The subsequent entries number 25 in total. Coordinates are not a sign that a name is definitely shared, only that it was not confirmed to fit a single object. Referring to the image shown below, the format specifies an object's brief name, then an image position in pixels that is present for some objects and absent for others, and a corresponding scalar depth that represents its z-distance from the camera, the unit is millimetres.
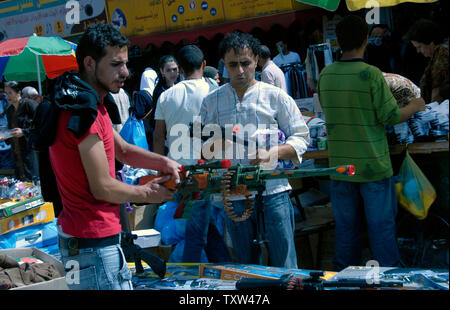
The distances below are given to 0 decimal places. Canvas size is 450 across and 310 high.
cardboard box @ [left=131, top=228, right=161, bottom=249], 4176
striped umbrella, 6992
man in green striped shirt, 3561
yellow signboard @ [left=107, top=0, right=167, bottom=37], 8828
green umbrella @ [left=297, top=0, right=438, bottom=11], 5250
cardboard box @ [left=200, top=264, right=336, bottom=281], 2783
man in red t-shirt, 2186
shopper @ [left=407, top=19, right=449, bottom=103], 4484
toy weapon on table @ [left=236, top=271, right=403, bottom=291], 2502
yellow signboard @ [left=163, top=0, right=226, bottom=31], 8109
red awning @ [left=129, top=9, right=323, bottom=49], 7336
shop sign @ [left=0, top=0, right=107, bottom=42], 9875
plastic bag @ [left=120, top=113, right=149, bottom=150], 5422
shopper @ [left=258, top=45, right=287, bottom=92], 6387
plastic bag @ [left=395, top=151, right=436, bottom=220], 3604
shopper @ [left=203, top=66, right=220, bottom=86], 5855
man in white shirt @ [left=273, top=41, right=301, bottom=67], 8133
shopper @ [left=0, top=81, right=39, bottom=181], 8016
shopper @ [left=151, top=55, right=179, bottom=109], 5480
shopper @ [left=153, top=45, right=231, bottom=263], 3945
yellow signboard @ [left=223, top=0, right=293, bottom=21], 7352
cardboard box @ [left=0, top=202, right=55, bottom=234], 4784
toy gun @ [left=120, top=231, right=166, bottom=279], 3080
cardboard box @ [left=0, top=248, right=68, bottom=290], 3066
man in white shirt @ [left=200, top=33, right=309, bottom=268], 3117
